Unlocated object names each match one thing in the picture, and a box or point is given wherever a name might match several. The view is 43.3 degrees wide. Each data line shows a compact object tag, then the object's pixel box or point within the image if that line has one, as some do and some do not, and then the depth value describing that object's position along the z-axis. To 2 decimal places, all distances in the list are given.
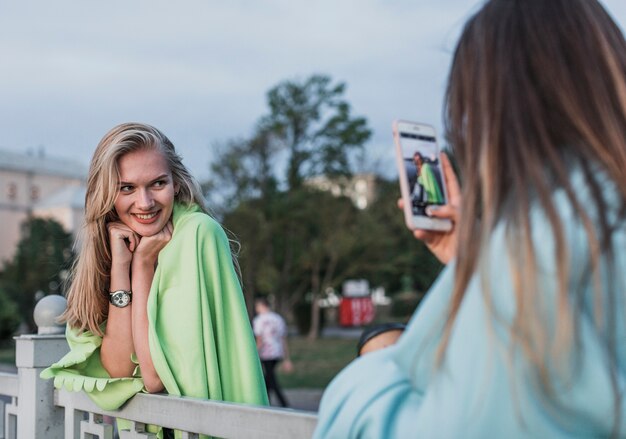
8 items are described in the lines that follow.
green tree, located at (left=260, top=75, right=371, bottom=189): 43.72
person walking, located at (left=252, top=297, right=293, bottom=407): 13.46
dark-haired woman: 1.19
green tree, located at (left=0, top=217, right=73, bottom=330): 48.34
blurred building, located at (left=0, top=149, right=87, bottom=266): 73.00
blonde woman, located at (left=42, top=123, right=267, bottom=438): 2.47
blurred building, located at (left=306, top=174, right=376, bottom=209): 42.22
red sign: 39.50
